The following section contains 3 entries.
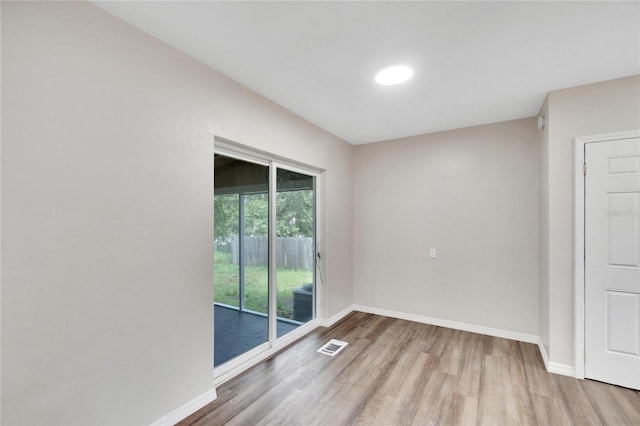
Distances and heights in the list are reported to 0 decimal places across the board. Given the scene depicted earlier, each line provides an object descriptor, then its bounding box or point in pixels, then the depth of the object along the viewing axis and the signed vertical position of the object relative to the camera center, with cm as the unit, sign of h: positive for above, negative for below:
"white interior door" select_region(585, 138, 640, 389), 230 -41
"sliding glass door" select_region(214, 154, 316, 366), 254 -43
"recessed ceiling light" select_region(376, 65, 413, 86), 222 +114
